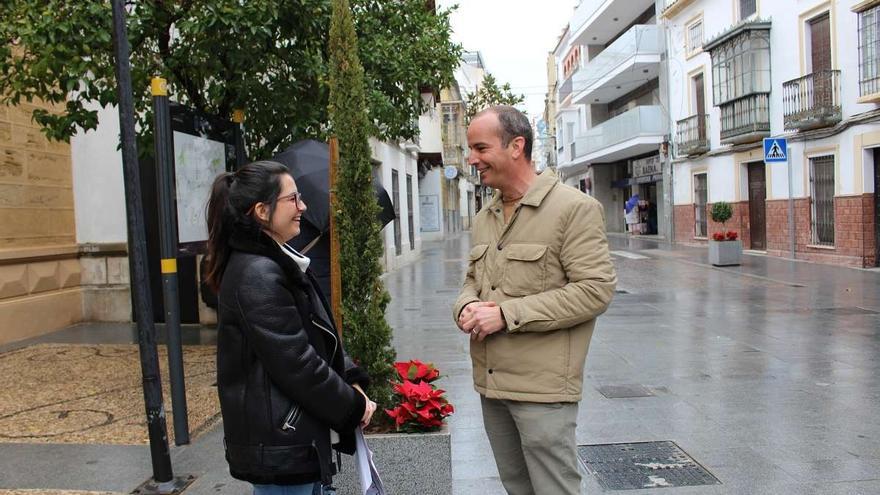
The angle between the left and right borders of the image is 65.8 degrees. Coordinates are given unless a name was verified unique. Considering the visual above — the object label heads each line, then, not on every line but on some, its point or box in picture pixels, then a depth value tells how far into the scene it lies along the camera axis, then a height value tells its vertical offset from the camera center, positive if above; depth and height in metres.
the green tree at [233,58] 5.54 +1.64
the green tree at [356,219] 3.59 +0.06
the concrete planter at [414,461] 3.38 -1.16
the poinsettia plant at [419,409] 3.42 -0.91
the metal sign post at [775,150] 16.55 +1.53
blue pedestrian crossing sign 16.55 +1.54
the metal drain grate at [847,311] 9.62 -1.46
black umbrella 4.80 +0.38
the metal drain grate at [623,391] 5.87 -1.51
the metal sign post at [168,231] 4.60 +0.06
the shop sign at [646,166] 29.95 +2.40
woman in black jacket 2.19 -0.38
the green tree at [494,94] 28.81 +5.69
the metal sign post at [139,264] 3.97 -0.14
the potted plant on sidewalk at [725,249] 16.73 -0.84
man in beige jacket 2.39 -0.28
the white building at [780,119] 15.41 +2.56
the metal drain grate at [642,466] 3.99 -1.54
